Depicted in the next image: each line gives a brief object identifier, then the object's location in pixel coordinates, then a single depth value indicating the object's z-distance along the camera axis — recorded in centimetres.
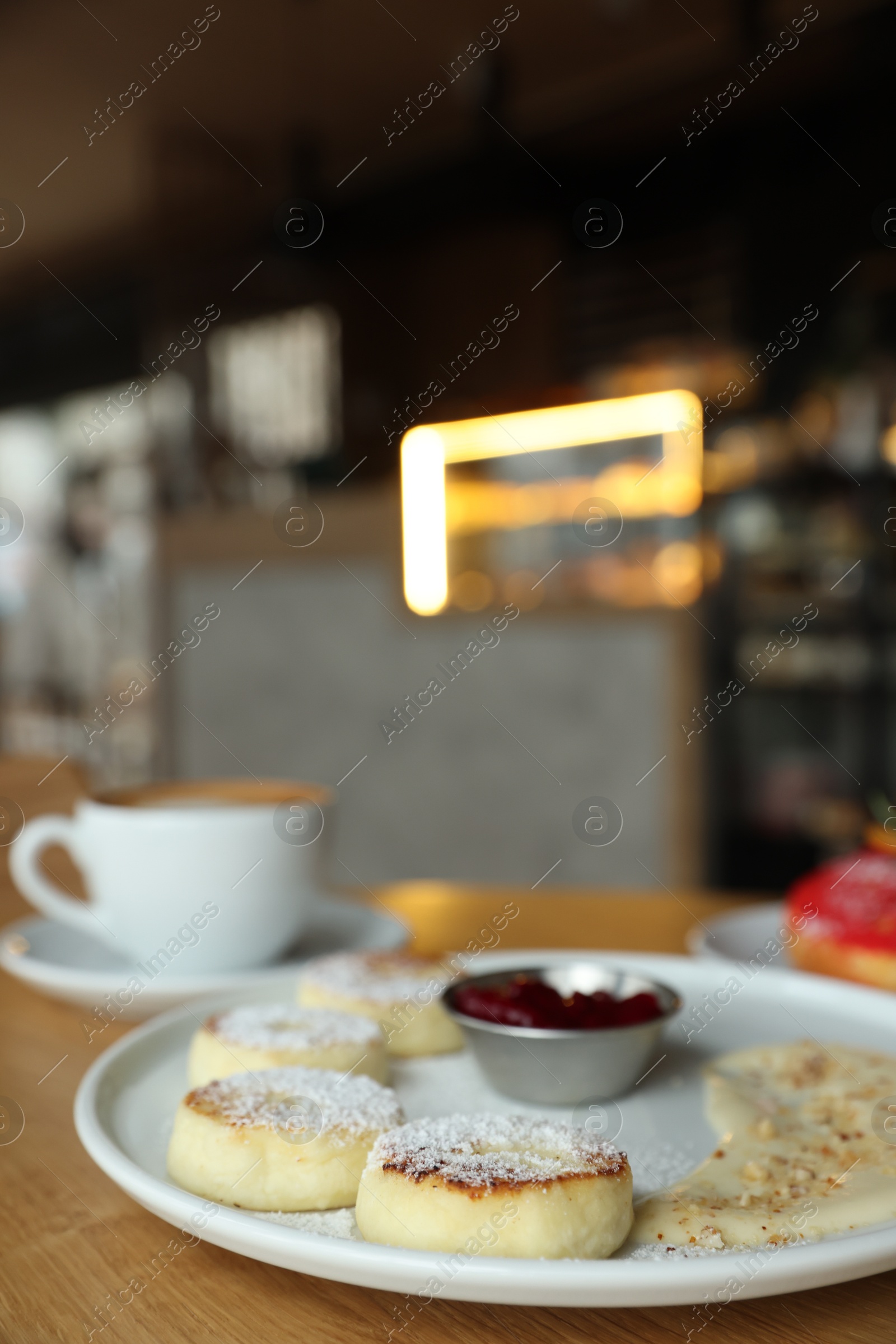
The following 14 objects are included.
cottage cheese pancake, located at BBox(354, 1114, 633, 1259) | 41
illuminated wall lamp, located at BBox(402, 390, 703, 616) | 217
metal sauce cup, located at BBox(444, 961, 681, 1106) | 49
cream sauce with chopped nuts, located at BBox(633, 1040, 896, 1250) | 43
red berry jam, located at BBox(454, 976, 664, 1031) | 51
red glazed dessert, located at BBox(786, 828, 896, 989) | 62
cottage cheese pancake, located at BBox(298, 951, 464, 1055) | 53
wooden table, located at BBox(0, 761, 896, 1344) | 41
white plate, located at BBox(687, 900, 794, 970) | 63
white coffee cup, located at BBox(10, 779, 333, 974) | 59
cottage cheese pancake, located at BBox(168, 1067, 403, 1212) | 43
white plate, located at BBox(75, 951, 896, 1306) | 39
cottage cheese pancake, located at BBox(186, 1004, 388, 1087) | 49
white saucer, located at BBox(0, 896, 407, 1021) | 57
